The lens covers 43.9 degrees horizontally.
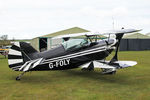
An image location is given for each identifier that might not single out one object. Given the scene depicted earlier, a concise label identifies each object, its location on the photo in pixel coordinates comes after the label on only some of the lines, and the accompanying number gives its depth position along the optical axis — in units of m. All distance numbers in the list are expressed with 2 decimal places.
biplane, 7.07
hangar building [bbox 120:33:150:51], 38.23
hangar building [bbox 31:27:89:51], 29.18
